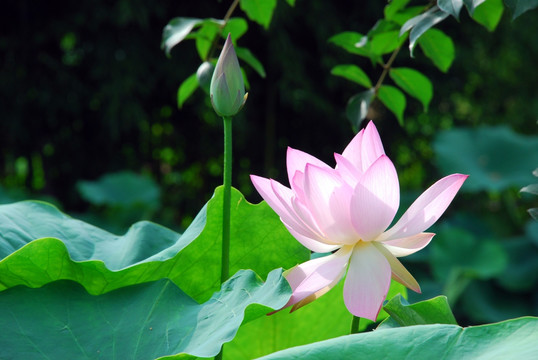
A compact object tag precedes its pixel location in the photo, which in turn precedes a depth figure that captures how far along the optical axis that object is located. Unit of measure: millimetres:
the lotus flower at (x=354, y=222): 2389
